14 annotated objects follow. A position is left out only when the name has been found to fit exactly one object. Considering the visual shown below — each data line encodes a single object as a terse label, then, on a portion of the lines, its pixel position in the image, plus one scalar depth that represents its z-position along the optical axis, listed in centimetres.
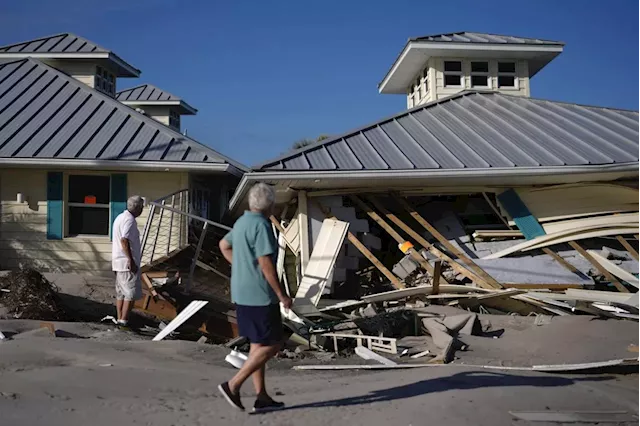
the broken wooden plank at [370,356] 737
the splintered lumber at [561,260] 1067
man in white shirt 822
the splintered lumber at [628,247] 1089
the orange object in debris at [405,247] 1092
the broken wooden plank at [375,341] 819
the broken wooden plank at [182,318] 869
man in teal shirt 458
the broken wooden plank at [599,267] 1038
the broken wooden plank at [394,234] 1070
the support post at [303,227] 1085
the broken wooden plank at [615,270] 1012
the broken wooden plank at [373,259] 1082
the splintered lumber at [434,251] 1043
